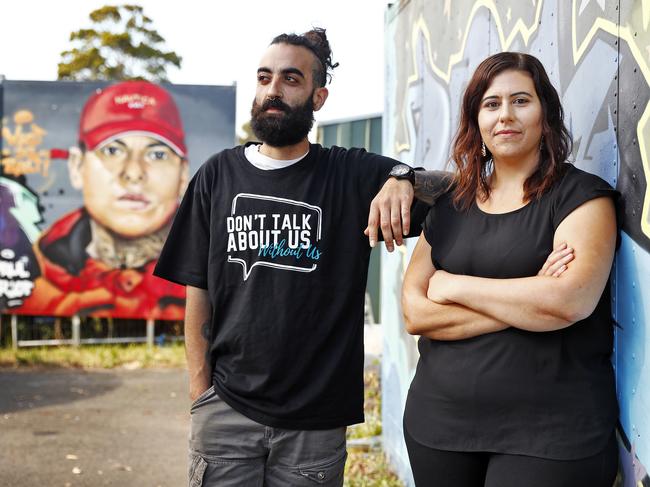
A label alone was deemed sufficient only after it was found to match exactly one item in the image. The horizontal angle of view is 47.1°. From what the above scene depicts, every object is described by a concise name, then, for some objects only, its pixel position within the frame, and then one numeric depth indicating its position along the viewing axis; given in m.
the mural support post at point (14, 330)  9.53
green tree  26.19
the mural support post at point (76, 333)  9.70
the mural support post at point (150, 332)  9.81
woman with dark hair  2.04
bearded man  2.54
